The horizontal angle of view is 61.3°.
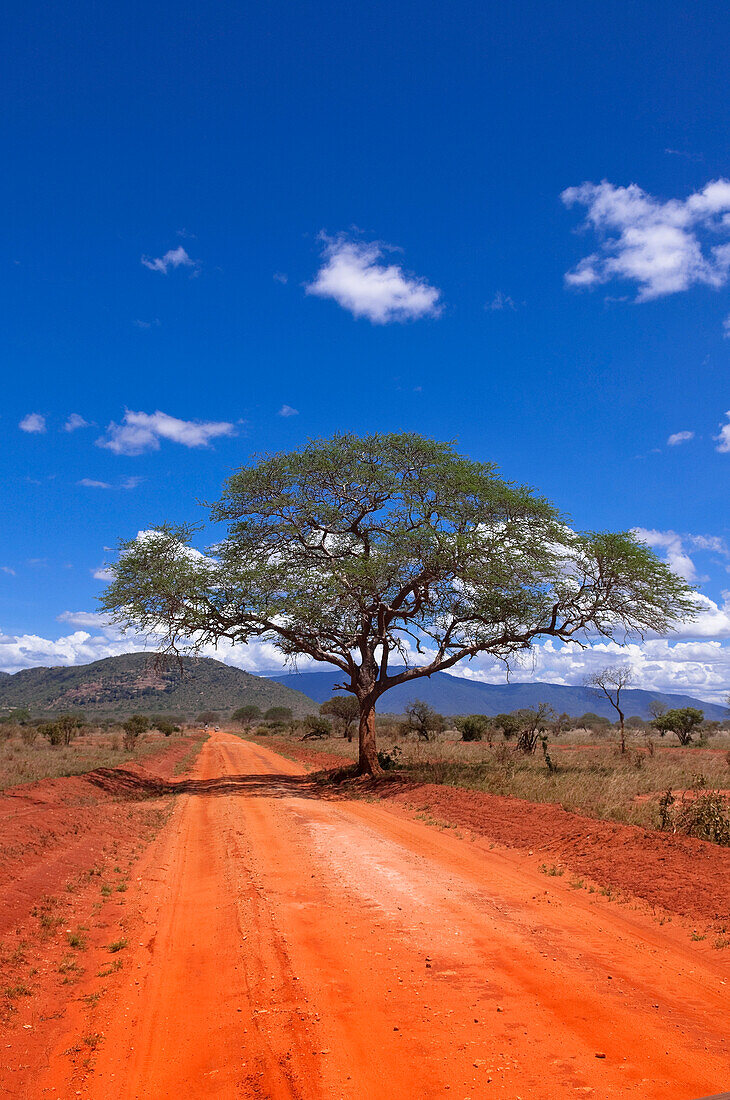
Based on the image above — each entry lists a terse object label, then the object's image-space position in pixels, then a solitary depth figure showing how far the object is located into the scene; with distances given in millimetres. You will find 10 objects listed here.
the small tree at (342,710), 50156
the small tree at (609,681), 36678
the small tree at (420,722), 41500
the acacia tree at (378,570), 20047
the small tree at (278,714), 79625
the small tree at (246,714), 81688
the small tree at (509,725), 40172
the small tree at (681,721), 40781
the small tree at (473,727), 41500
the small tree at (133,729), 37038
